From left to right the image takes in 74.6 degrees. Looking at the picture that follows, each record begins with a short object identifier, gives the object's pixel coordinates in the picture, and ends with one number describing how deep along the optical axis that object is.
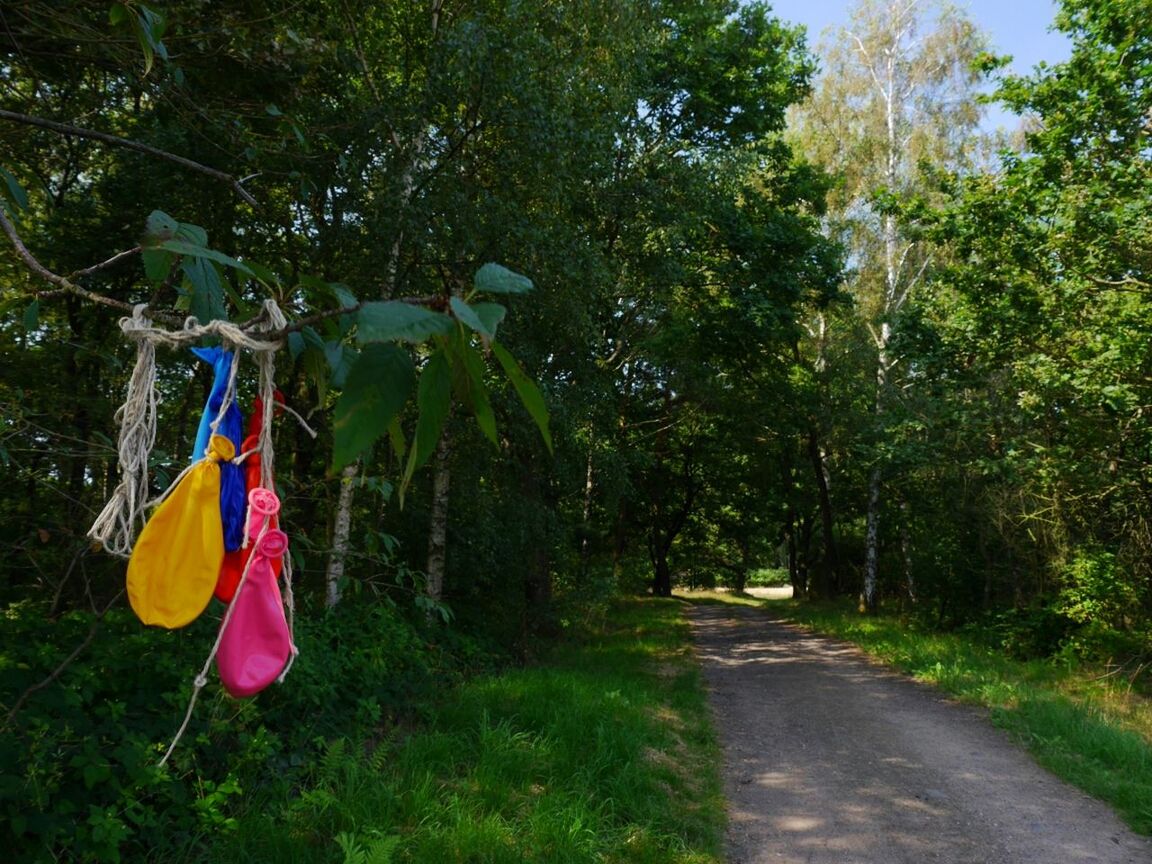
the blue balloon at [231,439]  1.19
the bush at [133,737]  3.08
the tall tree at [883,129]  20.06
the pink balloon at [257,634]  1.13
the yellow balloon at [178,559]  1.11
